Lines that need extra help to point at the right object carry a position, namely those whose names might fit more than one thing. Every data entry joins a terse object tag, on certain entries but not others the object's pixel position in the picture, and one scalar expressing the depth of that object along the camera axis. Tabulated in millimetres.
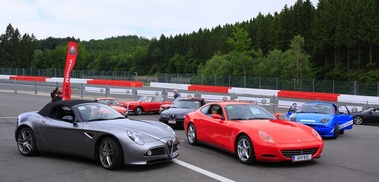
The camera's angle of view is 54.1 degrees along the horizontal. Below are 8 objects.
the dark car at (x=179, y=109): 14289
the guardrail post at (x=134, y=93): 29047
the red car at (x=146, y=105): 21625
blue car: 11852
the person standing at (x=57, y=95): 14367
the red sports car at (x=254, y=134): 7254
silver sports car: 6836
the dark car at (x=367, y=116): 20678
